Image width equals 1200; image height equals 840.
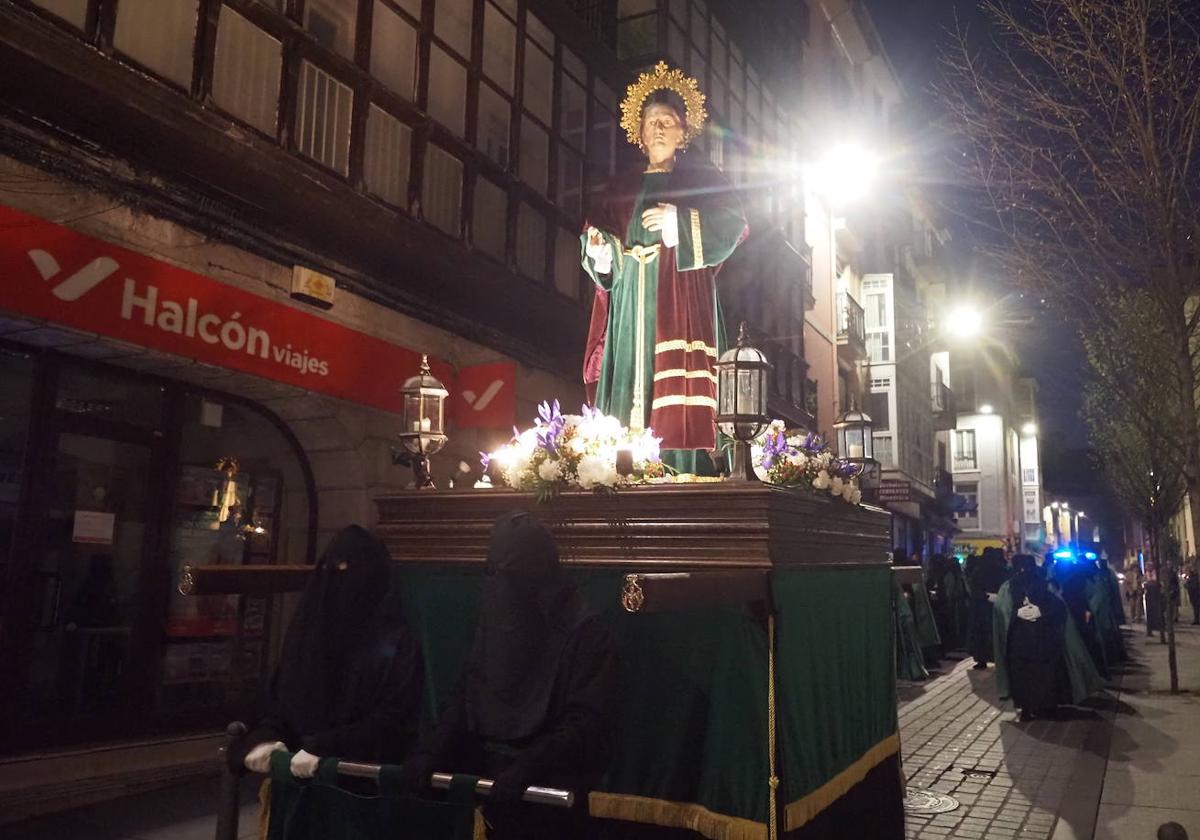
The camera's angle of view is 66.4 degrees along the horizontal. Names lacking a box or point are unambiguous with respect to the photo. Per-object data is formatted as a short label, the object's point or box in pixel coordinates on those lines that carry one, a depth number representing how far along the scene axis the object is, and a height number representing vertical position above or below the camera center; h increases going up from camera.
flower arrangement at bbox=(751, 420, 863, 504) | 4.70 +0.44
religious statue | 5.11 +1.54
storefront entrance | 7.26 -0.09
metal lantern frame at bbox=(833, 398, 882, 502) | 7.67 +1.03
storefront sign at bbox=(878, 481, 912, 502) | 22.84 +1.46
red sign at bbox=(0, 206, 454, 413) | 6.29 +1.77
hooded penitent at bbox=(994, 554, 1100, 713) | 11.28 -1.21
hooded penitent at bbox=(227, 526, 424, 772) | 3.57 -0.51
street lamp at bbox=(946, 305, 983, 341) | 27.39 +6.98
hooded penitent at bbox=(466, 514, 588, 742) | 3.40 -0.33
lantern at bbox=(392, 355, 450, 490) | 5.37 +0.71
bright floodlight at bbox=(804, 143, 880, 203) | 23.31 +10.54
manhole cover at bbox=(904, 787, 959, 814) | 7.04 -1.97
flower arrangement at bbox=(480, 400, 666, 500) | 4.16 +0.41
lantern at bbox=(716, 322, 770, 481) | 4.20 +0.67
